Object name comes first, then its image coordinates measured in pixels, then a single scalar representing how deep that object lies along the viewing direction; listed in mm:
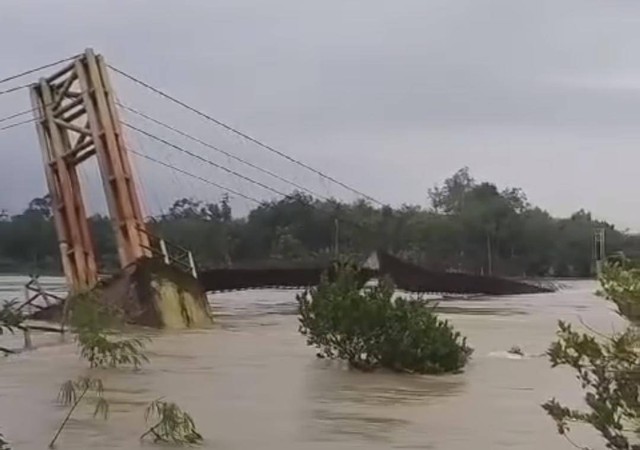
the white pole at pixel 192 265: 34609
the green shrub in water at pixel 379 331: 18469
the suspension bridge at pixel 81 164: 34438
